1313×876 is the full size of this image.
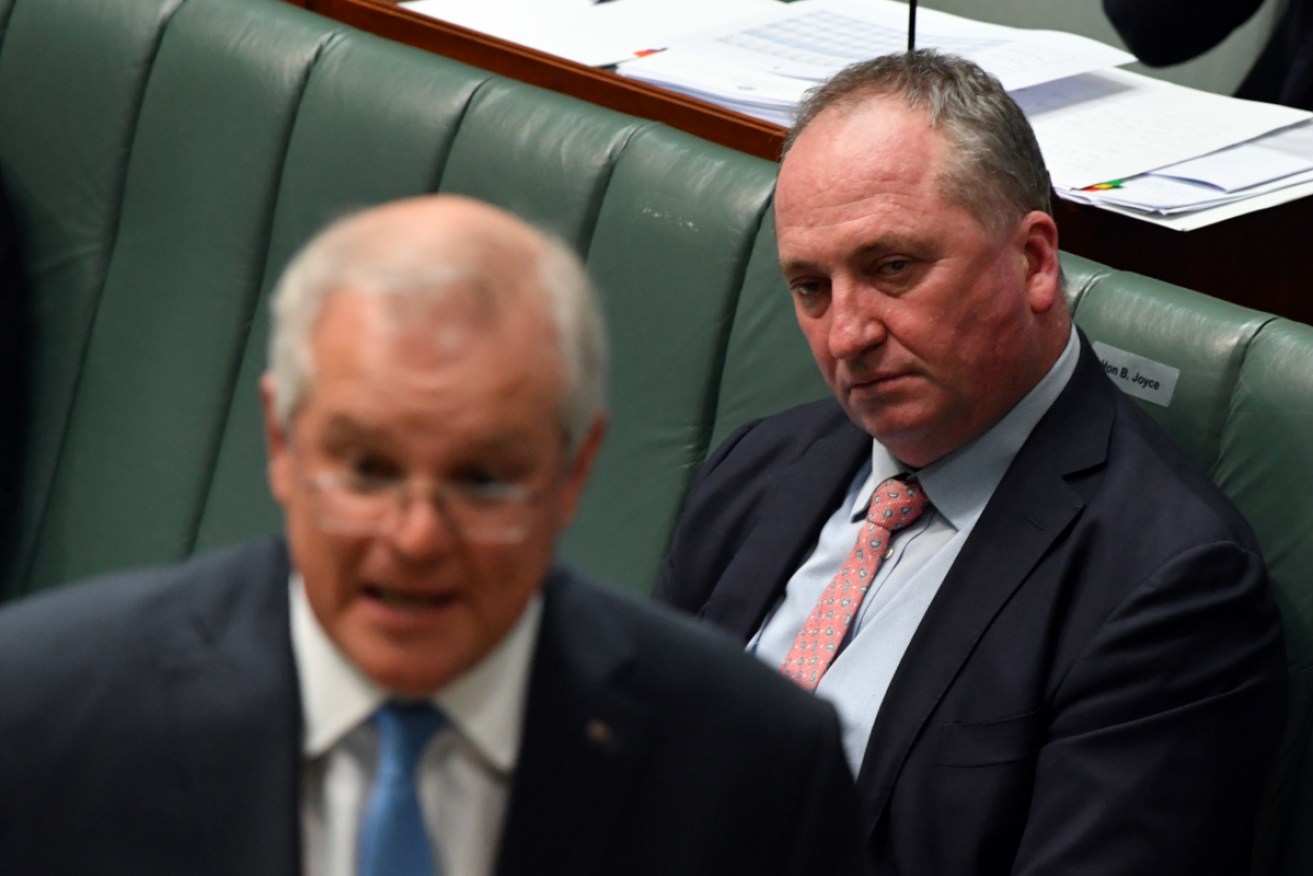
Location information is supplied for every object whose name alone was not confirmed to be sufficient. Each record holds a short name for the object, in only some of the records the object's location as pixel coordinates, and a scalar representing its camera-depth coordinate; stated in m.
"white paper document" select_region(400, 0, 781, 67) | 7.66
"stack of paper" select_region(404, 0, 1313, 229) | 6.02
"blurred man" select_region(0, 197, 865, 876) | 4.73
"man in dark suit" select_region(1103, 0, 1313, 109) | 7.73
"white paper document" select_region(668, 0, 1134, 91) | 7.00
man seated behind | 5.35
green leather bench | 5.57
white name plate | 5.64
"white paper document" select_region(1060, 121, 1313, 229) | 5.82
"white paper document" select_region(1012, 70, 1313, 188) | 6.22
